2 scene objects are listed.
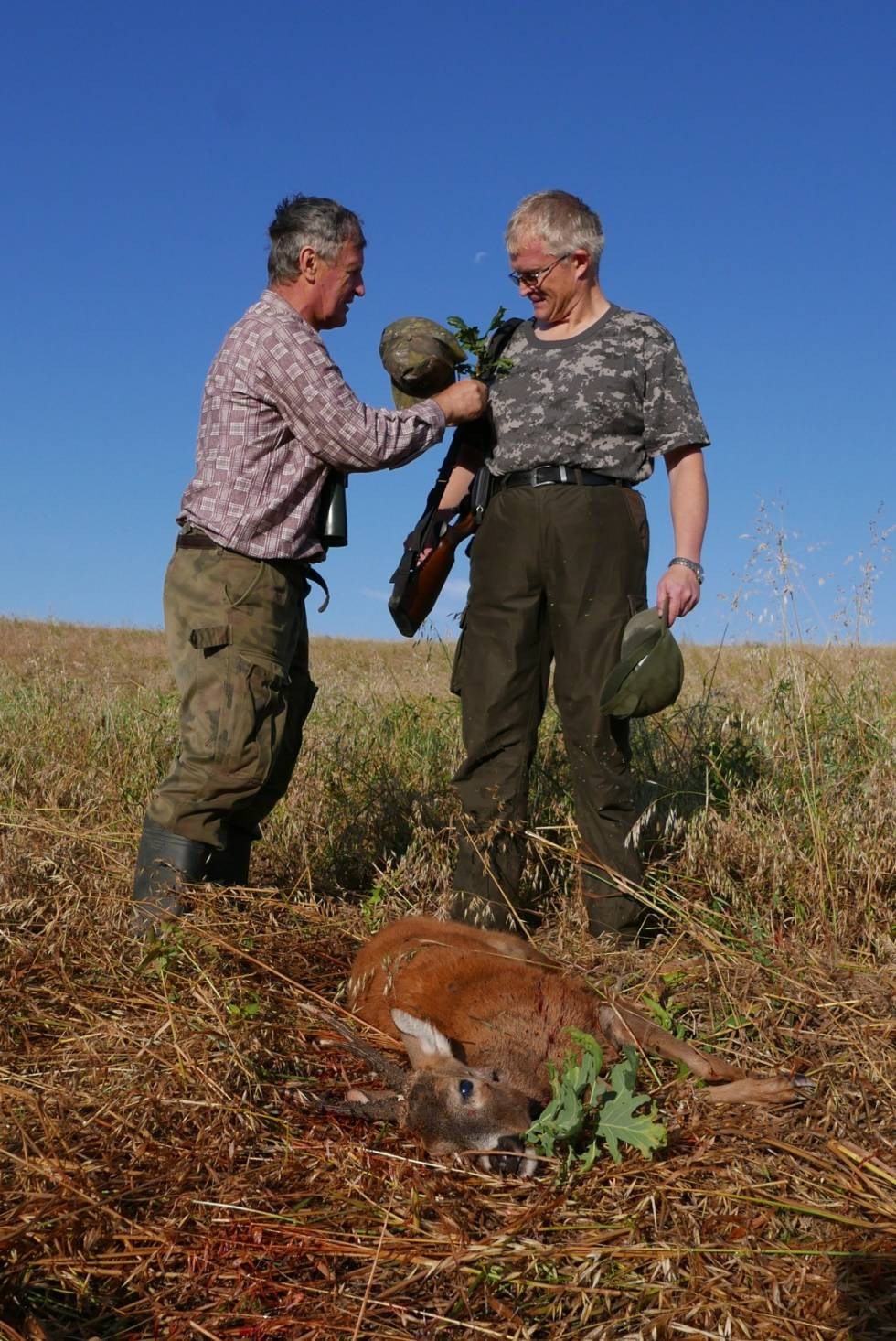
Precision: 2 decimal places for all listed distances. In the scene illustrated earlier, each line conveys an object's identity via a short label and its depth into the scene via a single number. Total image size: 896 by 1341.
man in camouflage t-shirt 4.50
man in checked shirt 4.19
